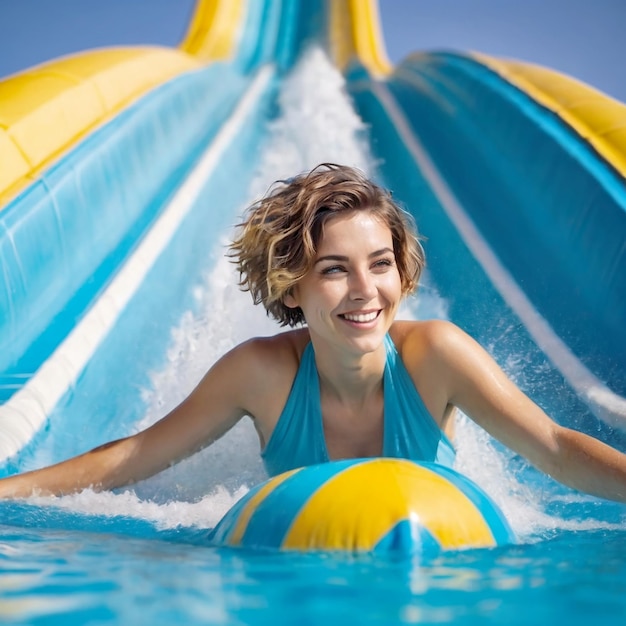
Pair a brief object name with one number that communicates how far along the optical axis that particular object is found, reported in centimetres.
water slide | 268
